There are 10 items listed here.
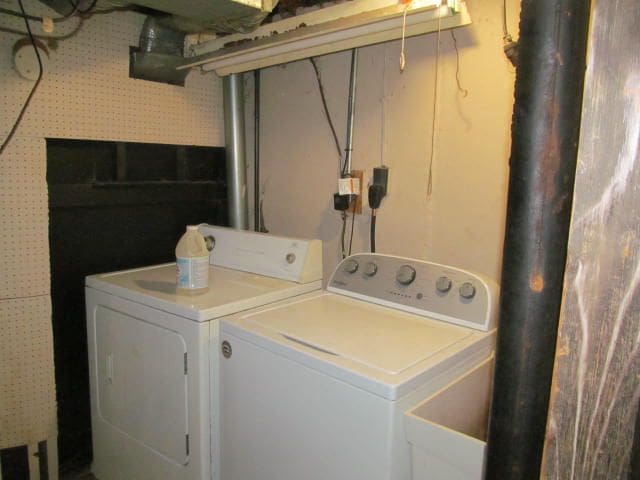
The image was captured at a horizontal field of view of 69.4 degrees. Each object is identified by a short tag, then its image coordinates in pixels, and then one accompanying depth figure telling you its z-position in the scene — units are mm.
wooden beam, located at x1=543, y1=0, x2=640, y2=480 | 679
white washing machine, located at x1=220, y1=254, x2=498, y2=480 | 1066
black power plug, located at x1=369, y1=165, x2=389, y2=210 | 1927
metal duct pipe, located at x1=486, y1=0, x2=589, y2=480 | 681
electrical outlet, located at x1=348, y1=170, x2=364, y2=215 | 2023
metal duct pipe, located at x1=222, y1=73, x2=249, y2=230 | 2334
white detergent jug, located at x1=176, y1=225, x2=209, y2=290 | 1620
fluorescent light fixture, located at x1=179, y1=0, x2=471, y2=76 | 1476
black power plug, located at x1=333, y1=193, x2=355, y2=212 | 2029
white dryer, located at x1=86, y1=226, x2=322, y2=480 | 1447
